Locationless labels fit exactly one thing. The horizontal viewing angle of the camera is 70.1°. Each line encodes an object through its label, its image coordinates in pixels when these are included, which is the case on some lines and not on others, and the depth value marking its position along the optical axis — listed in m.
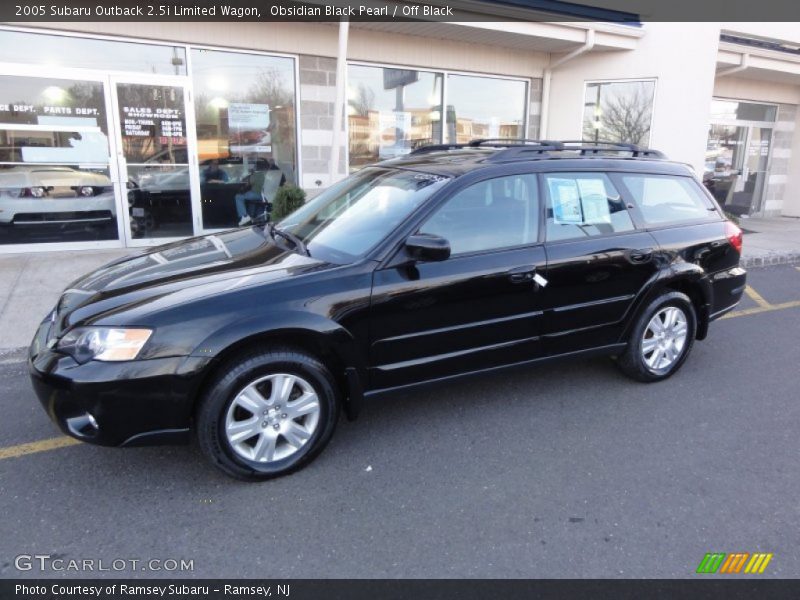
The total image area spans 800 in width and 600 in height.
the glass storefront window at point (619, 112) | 10.19
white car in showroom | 7.41
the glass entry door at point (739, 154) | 13.09
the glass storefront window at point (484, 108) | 9.90
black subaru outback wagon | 2.67
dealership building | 7.39
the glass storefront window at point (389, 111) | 9.04
